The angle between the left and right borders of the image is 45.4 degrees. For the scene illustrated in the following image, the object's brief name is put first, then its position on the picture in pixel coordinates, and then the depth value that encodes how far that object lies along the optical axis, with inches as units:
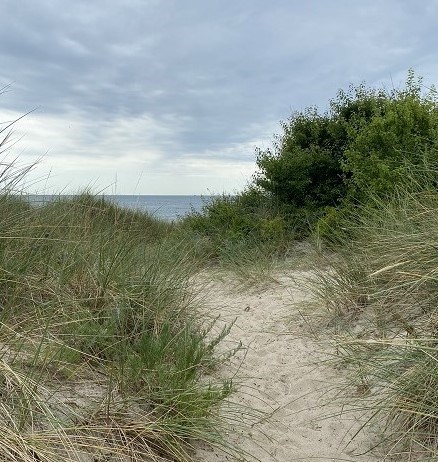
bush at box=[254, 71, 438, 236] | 264.2
